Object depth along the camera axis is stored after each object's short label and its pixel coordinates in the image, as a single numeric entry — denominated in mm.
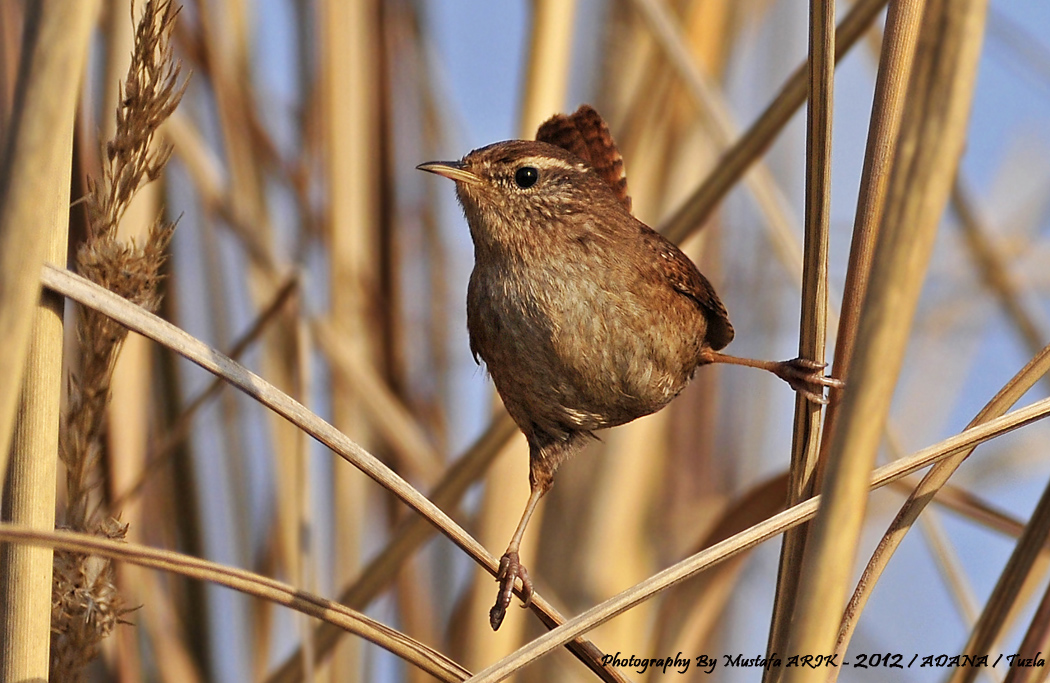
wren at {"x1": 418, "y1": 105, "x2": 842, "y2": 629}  3015
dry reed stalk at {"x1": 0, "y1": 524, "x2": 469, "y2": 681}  2895
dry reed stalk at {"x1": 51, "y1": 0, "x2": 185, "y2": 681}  2965
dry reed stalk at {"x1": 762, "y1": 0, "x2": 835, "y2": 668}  2967
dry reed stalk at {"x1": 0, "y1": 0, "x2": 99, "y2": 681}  2278
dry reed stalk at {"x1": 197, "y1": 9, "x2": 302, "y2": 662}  3070
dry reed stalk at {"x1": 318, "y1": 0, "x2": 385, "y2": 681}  3066
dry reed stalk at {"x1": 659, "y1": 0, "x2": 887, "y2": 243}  3000
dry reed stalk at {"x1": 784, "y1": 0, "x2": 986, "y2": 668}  2141
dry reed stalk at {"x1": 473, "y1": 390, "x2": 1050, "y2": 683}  2958
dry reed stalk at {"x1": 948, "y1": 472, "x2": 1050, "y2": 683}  2972
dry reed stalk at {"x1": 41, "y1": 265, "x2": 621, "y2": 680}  2957
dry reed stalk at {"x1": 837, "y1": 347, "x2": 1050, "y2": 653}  2965
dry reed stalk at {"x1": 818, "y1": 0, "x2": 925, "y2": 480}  2963
